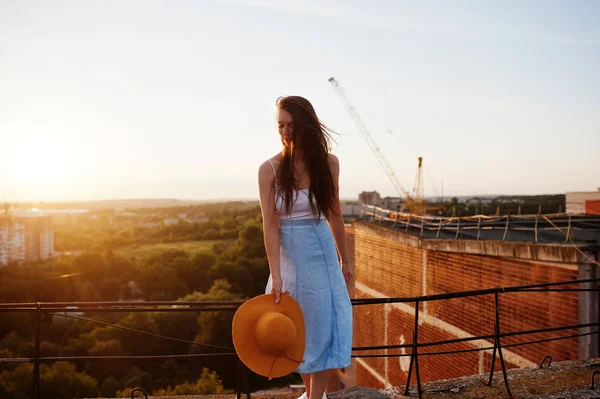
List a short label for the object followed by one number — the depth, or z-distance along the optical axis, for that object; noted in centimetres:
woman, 303
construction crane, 5894
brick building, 991
